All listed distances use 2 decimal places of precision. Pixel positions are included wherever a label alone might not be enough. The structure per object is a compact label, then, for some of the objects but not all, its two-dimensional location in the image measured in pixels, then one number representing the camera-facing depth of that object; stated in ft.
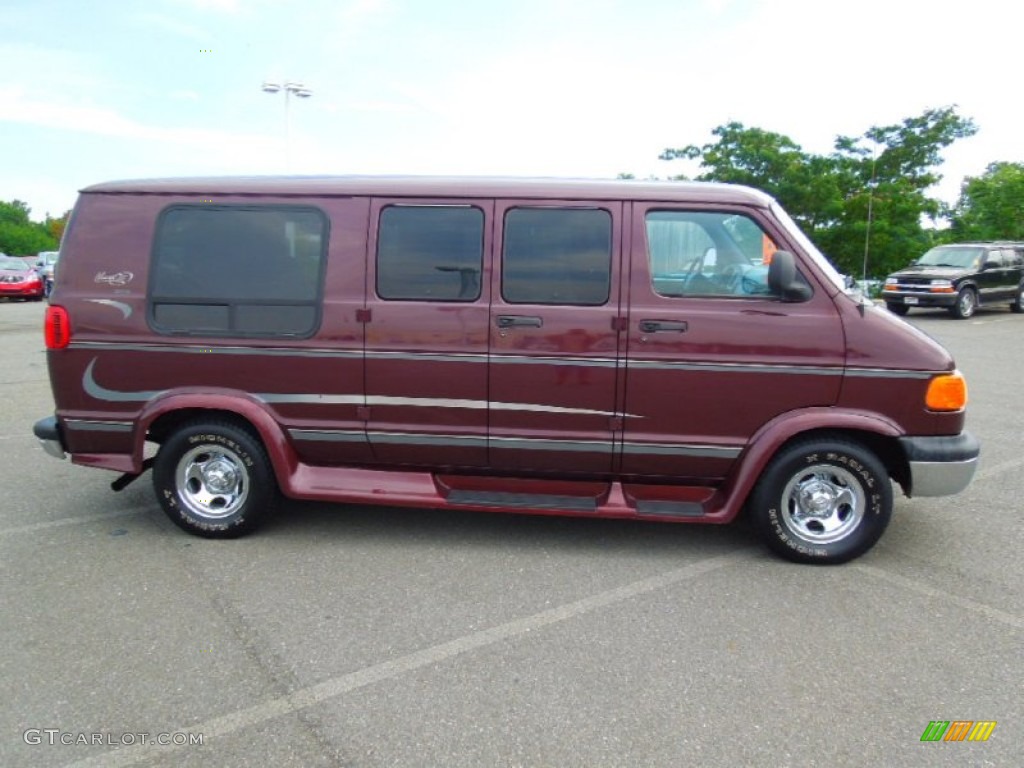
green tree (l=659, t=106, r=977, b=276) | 84.64
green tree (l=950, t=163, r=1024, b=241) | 97.09
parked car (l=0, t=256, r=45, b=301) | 71.41
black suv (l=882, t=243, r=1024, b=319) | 54.90
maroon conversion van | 11.88
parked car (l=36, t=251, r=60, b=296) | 75.61
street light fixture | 69.72
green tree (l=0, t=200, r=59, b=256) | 252.62
